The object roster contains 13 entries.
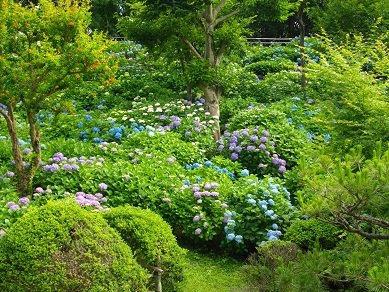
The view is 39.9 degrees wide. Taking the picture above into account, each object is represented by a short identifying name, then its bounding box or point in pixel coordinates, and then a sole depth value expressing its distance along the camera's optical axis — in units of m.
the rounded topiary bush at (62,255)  3.63
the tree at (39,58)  5.86
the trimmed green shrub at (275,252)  4.91
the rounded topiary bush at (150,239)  4.28
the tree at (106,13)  20.20
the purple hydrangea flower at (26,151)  6.79
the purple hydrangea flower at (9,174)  6.27
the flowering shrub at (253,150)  7.71
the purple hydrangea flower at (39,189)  5.84
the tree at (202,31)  9.59
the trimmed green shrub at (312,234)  5.39
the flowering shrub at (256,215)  5.84
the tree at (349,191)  3.25
